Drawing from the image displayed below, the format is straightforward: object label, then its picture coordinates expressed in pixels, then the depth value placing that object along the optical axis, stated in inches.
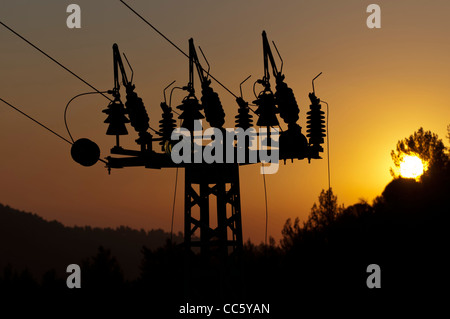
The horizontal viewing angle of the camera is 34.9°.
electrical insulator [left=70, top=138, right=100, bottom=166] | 817.5
